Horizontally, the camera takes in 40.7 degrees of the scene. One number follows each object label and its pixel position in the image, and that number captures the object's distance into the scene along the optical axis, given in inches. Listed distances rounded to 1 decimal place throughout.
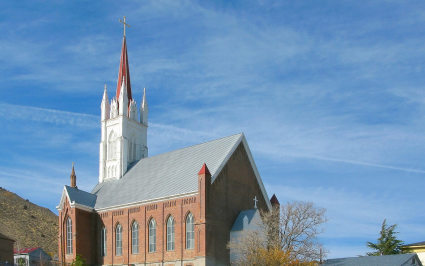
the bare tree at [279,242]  1658.5
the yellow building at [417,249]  2157.0
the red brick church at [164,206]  1814.7
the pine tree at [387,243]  2252.7
